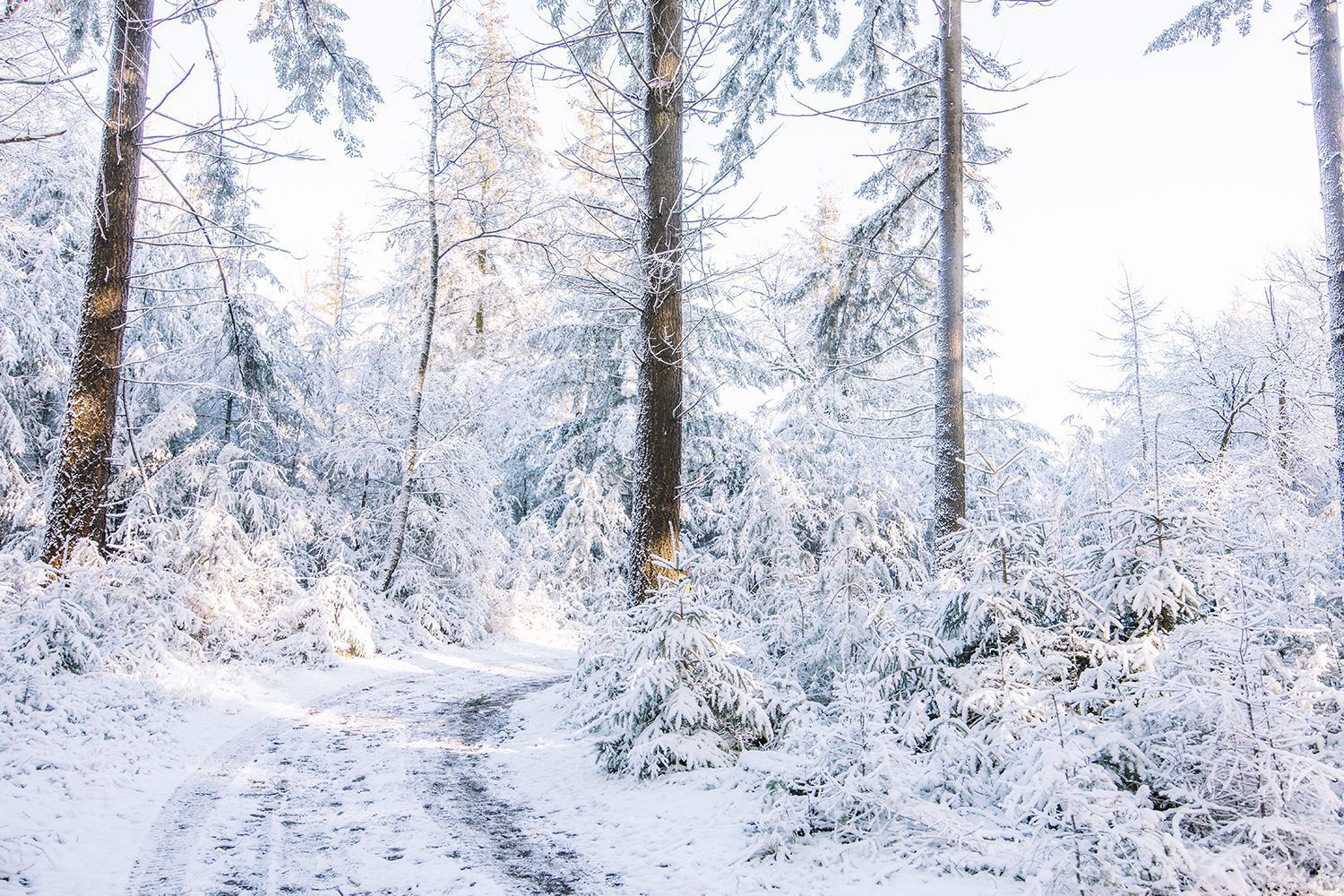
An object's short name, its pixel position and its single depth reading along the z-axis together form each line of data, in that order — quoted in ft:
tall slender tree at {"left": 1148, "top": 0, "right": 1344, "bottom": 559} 24.70
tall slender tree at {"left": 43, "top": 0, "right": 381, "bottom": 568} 28.14
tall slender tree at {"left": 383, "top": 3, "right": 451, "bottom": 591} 55.06
